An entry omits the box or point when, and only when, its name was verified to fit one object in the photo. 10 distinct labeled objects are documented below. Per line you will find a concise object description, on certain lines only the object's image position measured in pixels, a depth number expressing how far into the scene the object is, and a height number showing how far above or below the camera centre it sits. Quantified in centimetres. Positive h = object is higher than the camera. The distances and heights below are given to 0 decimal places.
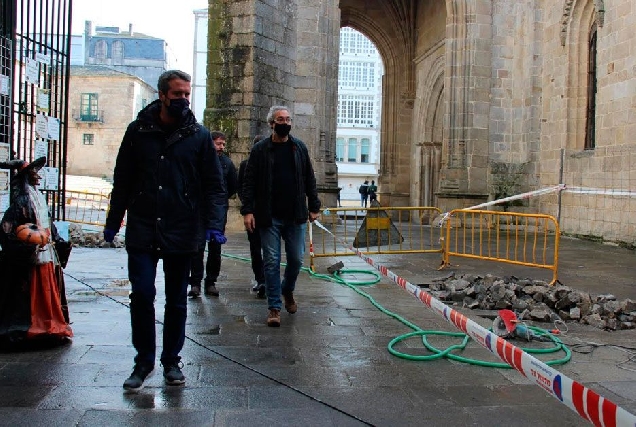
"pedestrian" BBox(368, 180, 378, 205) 3666 -4
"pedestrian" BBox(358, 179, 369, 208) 3834 -16
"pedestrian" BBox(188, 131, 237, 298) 692 -77
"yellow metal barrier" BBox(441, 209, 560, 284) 951 -98
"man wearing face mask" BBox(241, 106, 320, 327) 575 -7
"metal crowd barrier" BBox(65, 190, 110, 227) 1839 -102
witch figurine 455 -61
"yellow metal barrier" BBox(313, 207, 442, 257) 1030 -80
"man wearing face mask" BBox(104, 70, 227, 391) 394 -13
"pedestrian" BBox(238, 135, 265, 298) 700 -78
